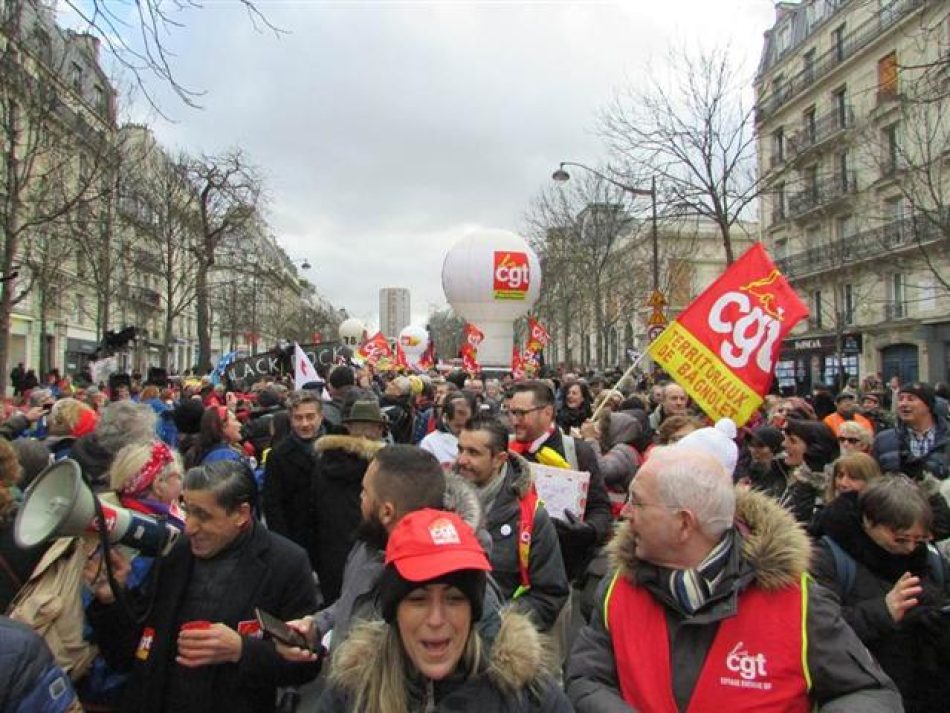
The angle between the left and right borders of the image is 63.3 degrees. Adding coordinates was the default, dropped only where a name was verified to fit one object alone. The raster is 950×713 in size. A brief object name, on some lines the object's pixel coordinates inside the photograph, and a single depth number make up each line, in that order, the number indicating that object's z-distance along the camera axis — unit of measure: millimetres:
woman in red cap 1885
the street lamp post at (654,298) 15102
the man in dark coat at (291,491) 5141
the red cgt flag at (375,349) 22891
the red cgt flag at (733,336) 5910
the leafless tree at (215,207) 29875
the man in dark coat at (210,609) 2639
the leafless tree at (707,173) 17750
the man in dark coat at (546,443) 4574
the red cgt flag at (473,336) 22391
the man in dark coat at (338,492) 4629
